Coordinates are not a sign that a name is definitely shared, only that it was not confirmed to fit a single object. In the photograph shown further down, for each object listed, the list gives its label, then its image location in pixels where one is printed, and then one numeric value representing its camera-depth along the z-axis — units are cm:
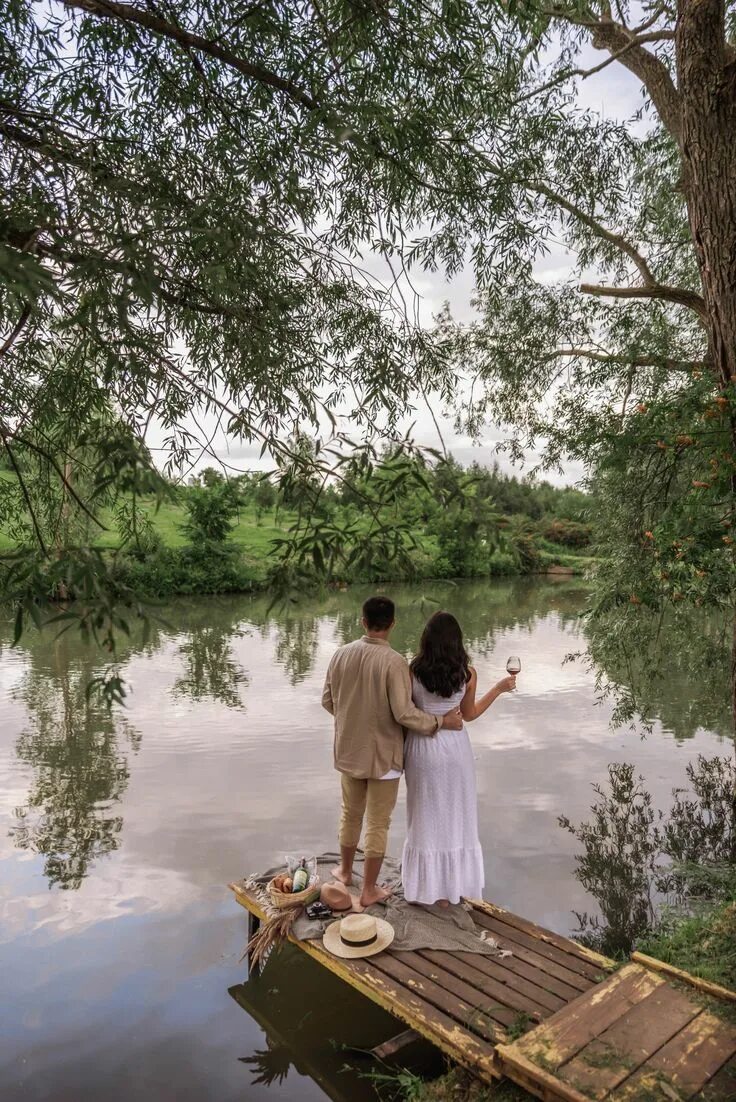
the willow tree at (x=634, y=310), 443
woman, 398
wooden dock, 271
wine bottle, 437
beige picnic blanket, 387
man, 392
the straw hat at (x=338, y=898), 424
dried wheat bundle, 413
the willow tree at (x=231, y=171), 294
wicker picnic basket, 423
